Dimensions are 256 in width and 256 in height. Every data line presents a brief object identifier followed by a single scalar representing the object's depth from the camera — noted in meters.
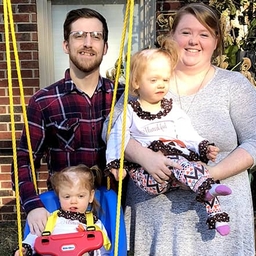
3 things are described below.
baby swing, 1.70
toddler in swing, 1.99
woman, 1.94
